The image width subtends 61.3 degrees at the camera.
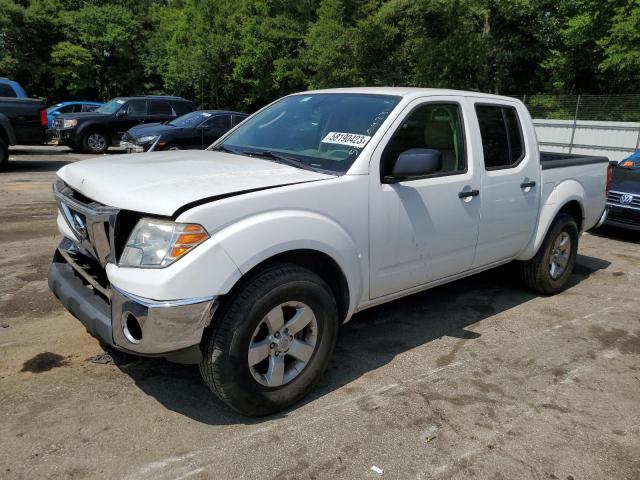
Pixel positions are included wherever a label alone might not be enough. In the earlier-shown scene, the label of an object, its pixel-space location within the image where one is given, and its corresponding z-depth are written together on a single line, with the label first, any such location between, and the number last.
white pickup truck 2.60
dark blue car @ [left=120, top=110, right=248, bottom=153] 12.60
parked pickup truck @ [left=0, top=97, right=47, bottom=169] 11.60
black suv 16.05
